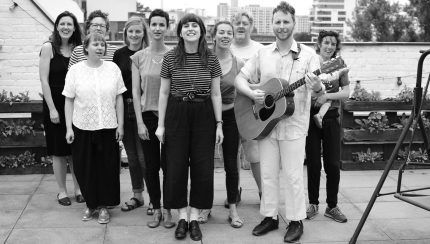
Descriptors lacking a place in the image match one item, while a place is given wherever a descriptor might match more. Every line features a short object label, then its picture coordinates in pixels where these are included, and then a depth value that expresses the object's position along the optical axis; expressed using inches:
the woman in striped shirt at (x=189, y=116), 164.2
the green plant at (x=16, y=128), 235.3
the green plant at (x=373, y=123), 247.1
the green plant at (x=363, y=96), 247.6
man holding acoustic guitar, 160.4
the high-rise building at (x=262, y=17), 5993.6
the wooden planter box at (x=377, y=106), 242.8
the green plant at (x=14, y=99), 237.0
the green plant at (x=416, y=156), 252.5
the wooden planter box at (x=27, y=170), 237.5
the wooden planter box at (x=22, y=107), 234.5
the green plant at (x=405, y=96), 245.3
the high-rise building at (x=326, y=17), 7228.8
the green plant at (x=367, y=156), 249.1
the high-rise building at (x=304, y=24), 7273.6
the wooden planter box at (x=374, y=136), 246.2
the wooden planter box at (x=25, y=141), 236.2
